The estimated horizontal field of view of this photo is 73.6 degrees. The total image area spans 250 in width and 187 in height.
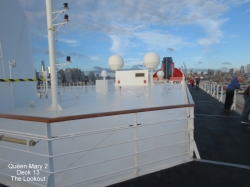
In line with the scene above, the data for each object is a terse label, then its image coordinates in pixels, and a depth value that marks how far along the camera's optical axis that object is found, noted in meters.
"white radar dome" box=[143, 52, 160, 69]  21.89
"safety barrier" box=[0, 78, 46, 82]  5.52
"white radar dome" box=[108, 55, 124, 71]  21.94
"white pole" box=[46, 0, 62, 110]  5.12
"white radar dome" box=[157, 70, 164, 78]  27.92
